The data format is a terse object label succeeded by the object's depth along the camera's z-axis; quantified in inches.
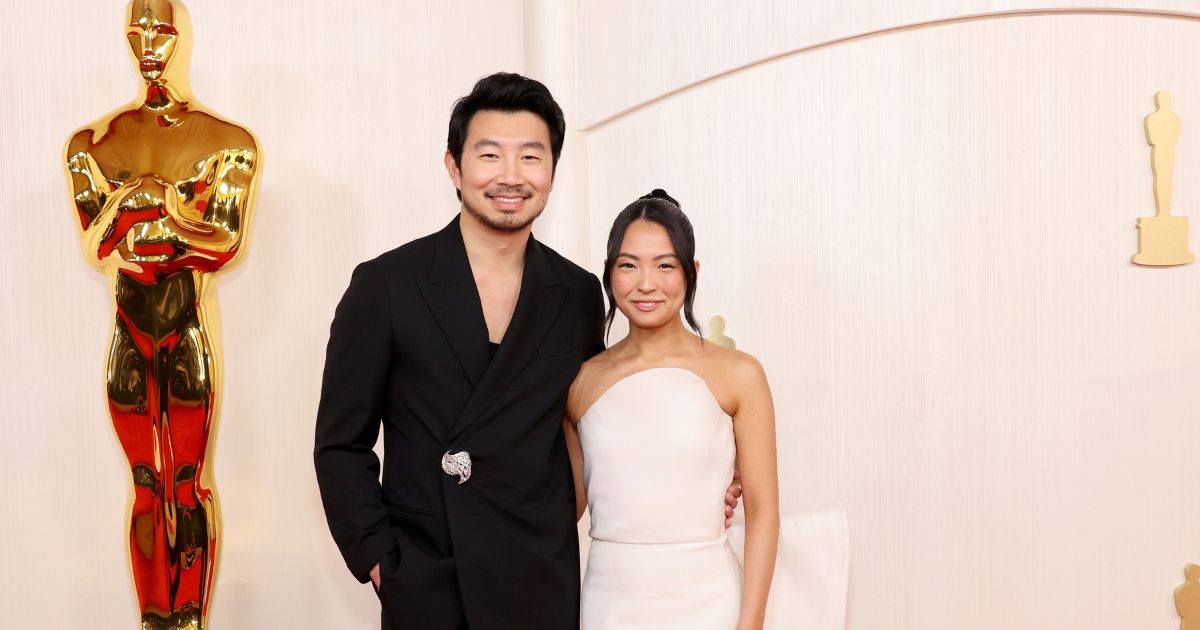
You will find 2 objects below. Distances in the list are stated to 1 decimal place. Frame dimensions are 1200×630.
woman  82.0
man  77.3
